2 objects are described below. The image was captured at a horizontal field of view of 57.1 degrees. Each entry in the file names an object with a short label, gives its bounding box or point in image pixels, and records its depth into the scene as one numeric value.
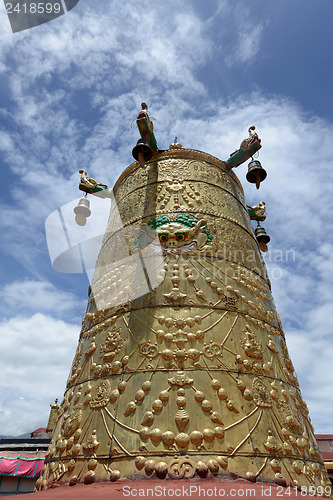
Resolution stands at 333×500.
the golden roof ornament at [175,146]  7.03
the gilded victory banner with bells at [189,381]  3.17
